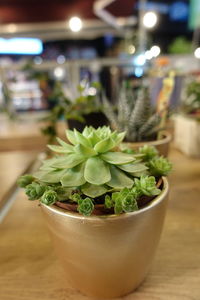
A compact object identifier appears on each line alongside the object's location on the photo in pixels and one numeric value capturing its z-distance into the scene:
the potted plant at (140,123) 0.56
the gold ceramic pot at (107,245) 0.26
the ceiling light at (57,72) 1.46
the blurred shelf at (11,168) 0.58
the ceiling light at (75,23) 2.82
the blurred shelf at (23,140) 1.02
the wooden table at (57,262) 0.32
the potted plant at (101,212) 0.26
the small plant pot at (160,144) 0.54
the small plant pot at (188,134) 0.76
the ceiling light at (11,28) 3.74
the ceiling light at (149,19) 1.85
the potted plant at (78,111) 0.69
